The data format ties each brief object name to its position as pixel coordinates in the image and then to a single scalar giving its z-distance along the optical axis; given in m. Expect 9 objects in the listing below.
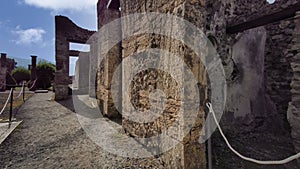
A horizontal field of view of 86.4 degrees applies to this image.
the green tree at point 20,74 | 17.46
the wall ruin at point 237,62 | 2.02
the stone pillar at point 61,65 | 8.01
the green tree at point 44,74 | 14.63
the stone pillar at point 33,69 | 14.30
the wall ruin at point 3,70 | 13.74
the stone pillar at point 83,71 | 13.66
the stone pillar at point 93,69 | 7.99
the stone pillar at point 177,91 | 1.87
